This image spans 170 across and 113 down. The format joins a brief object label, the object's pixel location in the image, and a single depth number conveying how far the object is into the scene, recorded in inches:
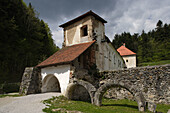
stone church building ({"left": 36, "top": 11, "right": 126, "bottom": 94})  362.6
